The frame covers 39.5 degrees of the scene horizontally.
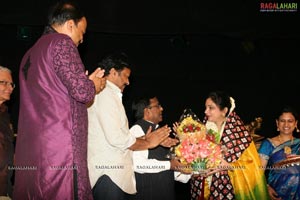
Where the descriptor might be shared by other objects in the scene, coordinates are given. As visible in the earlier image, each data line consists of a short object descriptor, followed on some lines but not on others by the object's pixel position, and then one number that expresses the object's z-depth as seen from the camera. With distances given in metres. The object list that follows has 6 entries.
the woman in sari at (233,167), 3.33
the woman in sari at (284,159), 3.99
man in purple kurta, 2.08
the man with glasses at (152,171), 3.43
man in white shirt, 2.85
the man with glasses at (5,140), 2.88
